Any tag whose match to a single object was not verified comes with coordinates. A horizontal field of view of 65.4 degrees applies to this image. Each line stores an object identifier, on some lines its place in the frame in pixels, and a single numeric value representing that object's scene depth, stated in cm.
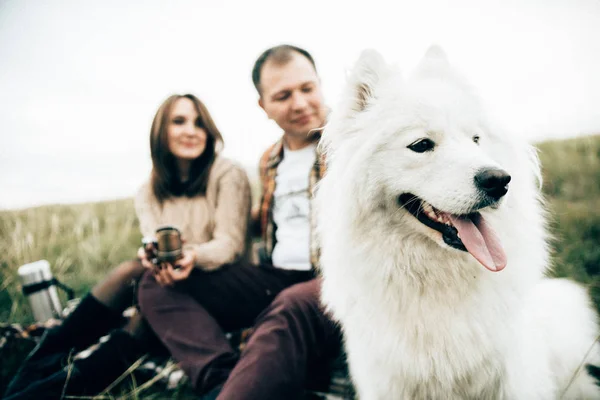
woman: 109
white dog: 81
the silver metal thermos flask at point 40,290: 139
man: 90
